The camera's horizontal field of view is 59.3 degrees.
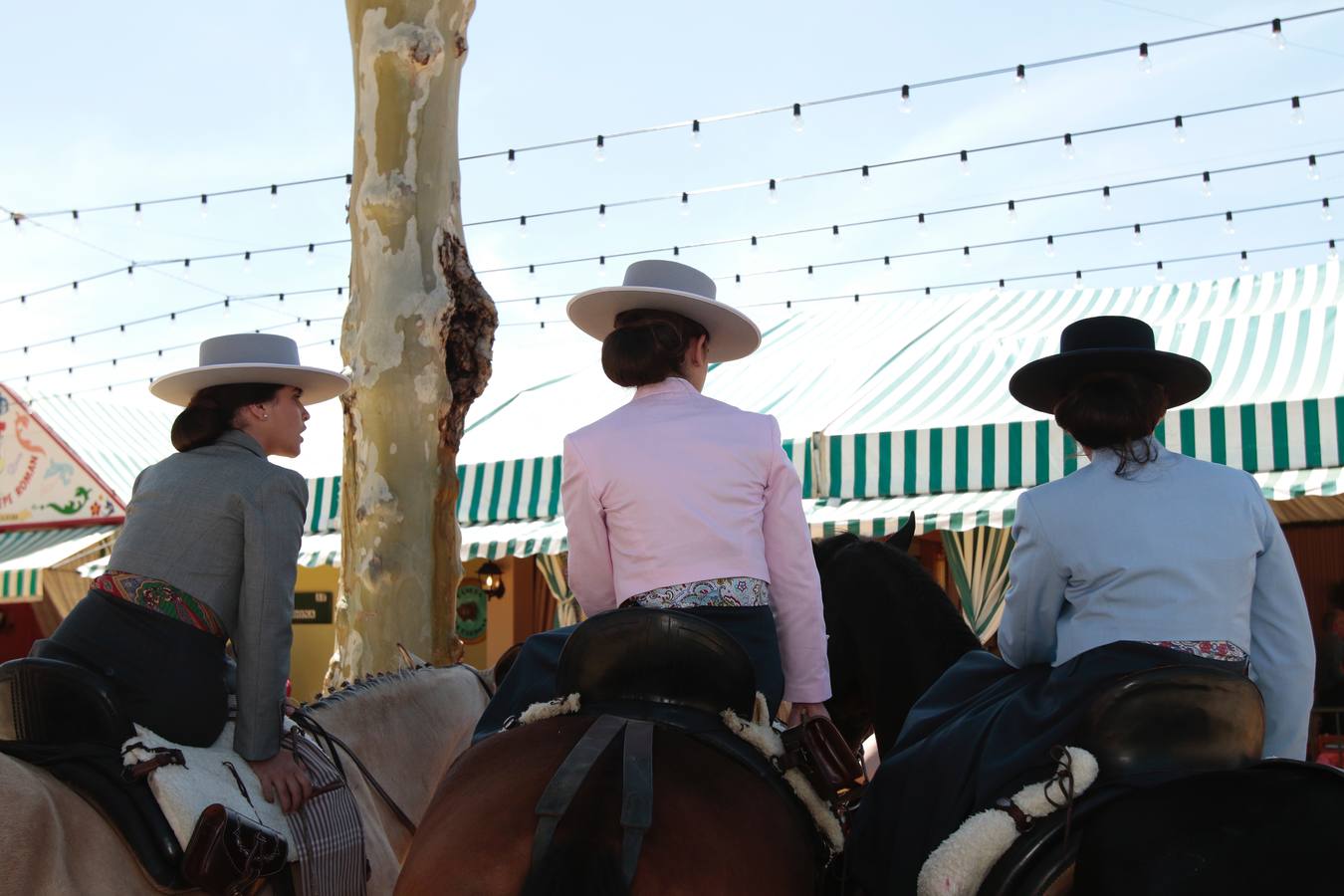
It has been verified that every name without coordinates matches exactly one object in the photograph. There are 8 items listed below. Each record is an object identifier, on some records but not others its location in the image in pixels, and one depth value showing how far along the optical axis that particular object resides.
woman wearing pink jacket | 2.53
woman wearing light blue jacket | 2.19
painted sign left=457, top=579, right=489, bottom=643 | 14.21
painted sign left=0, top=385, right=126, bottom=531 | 14.92
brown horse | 1.74
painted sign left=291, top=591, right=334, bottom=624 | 15.04
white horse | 2.28
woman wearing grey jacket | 2.76
